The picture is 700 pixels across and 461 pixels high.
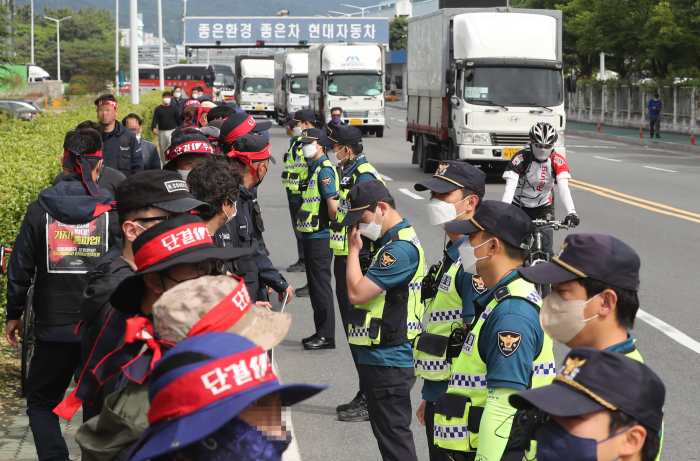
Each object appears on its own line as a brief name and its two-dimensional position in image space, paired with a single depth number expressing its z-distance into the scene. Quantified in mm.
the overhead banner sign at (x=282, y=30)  72938
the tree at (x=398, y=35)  111812
